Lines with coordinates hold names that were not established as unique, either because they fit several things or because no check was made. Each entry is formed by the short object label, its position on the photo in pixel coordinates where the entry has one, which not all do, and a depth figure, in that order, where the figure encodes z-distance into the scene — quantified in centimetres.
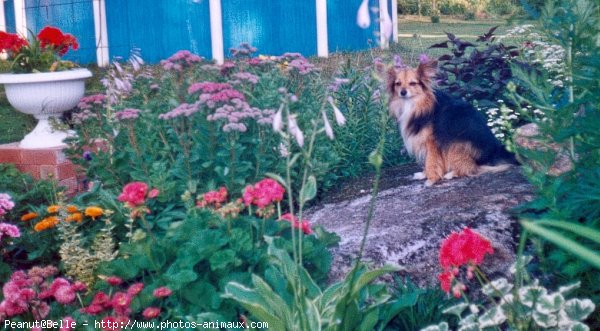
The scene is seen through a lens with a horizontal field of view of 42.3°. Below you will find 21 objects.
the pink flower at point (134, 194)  296
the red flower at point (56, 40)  616
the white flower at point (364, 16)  203
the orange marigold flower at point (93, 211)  379
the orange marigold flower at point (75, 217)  370
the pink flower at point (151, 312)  280
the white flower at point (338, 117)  212
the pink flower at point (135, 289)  290
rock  343
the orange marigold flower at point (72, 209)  394
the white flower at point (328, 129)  207
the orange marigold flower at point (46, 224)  379
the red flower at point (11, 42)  579
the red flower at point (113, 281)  298
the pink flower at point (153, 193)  324
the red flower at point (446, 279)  250
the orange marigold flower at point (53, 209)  383
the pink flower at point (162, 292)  281
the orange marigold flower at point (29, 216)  413
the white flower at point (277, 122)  203
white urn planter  589
